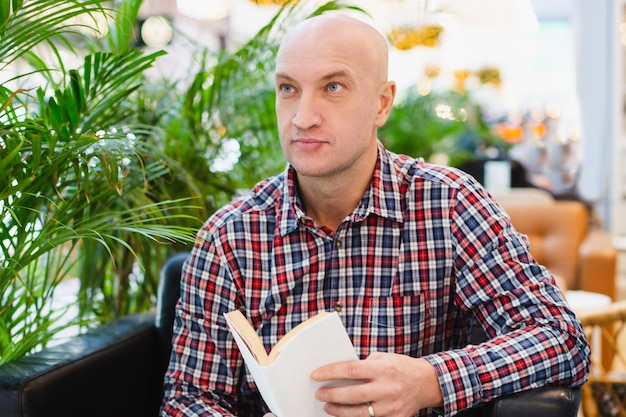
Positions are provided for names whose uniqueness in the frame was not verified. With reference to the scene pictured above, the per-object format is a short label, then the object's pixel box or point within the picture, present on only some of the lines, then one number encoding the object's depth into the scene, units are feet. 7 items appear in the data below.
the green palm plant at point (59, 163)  4.02
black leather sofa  4.25
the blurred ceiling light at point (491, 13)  16.56
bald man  4.66
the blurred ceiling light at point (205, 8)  18.99
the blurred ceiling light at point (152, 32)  20.17
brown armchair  12.27
